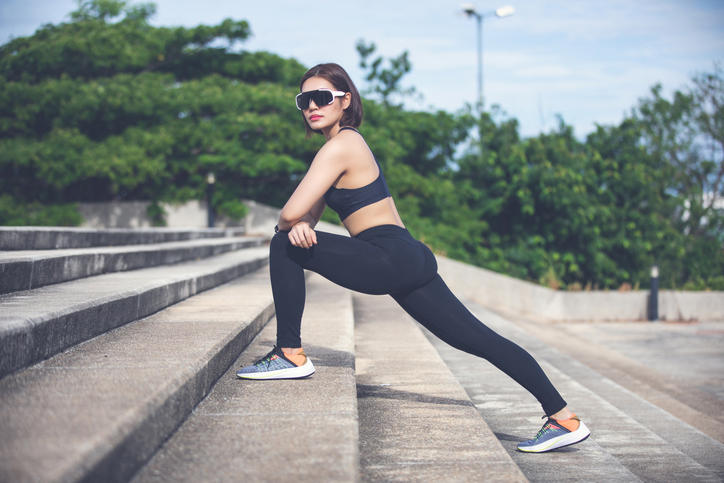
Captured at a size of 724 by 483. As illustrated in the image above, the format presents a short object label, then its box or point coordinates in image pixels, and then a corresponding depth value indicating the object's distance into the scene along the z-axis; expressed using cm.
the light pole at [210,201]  1939
